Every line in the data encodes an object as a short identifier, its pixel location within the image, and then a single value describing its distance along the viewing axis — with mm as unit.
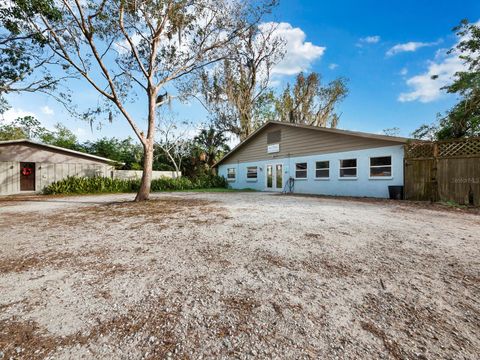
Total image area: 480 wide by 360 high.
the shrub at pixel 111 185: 14031
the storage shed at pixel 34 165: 13062
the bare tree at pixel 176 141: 23219
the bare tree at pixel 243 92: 19094
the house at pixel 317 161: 10391
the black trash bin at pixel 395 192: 9469
